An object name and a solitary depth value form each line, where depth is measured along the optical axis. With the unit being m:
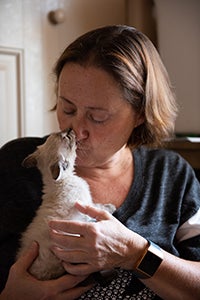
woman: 1.07
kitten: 1.12
